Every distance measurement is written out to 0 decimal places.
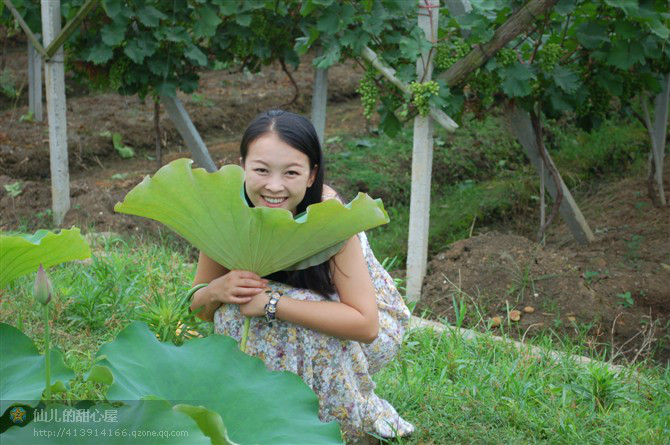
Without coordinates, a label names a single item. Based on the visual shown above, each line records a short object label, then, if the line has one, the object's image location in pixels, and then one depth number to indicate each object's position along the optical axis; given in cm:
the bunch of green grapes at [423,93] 421
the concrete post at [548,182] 520
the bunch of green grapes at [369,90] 456
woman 225
